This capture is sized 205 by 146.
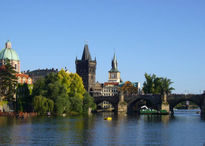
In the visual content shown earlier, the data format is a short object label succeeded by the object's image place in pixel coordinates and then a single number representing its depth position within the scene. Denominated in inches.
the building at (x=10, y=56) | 6835.6
